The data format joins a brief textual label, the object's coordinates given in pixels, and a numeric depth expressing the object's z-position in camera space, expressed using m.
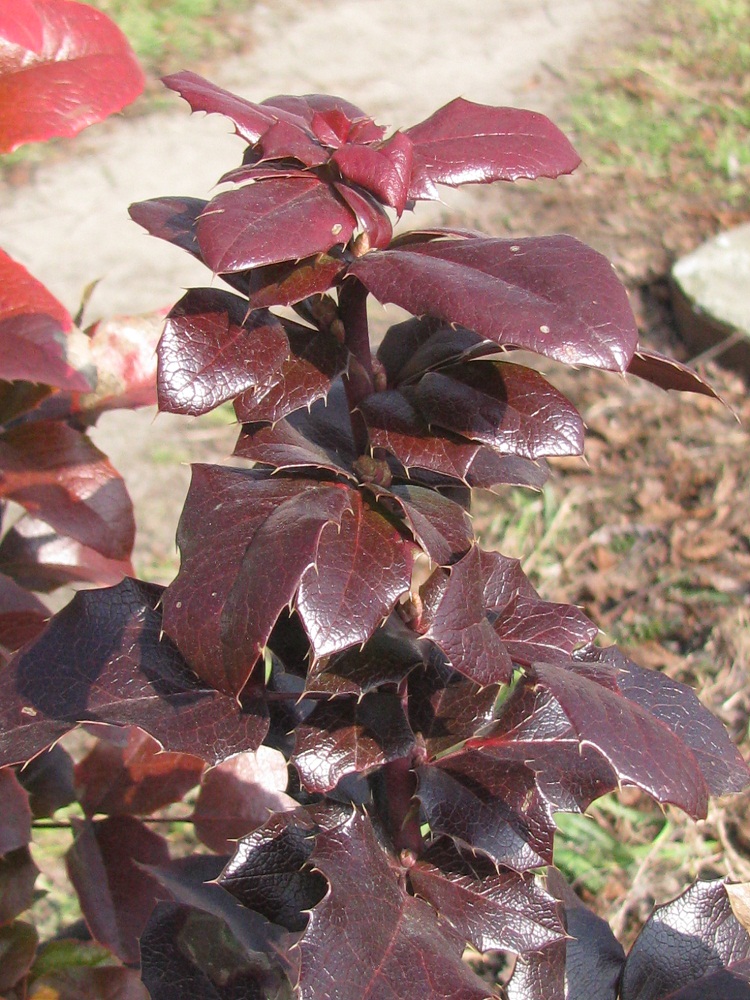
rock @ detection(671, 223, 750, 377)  1.08
